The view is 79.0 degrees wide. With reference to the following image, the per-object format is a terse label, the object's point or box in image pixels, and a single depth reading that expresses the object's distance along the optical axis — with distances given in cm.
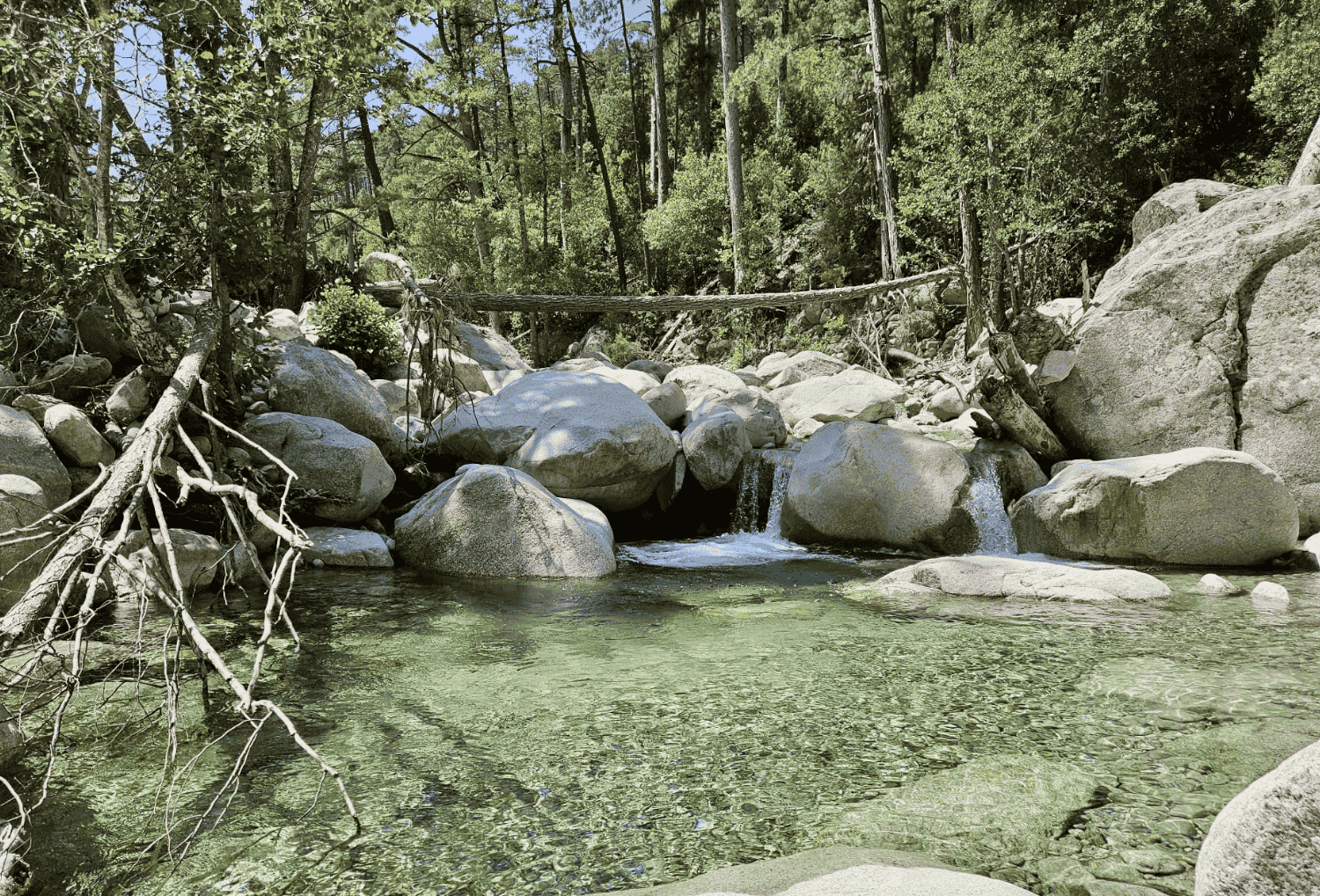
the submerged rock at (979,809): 279
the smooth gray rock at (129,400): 647
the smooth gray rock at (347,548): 720
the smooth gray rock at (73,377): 655
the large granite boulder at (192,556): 561
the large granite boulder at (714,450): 1006
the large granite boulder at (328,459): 733
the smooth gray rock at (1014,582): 615
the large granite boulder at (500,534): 725
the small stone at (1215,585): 627
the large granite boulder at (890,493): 841
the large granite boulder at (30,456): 555
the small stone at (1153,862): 258
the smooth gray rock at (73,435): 599
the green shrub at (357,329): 1033
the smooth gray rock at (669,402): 1111
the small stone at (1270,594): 590
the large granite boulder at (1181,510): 702
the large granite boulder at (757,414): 1153
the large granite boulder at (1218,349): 821
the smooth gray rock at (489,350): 1348
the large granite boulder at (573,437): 859
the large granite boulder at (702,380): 1249
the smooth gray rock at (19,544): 499
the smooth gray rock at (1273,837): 180
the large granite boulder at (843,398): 1260
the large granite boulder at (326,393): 830
